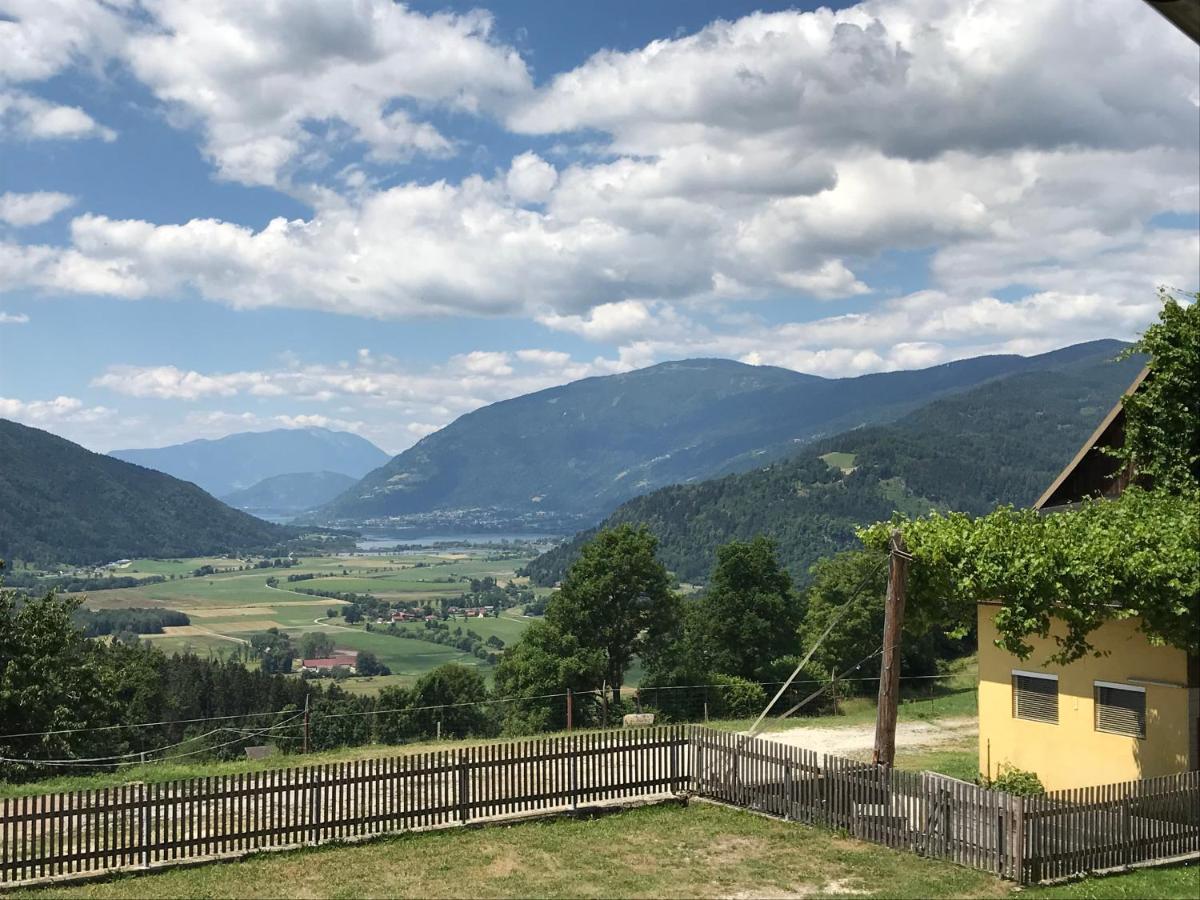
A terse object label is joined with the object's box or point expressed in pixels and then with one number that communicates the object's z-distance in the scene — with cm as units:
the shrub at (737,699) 5484
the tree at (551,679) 5344
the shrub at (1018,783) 2273
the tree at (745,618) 6488
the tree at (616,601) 5847
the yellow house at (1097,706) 2061
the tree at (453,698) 8244
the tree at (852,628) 6469
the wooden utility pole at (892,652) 2195
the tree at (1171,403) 2205
